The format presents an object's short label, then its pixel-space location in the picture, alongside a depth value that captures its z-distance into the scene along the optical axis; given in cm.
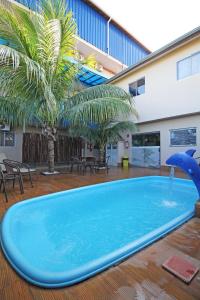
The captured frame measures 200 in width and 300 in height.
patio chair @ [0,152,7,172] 744
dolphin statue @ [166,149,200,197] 338
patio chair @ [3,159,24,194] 495
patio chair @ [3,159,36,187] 588
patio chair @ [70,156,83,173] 891
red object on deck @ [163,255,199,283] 179
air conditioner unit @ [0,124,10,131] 934
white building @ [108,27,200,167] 828
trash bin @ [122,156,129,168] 1186
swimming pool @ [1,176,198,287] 203
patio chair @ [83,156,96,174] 910
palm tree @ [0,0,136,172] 609
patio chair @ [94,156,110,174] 974
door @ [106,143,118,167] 1304
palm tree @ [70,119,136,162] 988
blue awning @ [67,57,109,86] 1176
